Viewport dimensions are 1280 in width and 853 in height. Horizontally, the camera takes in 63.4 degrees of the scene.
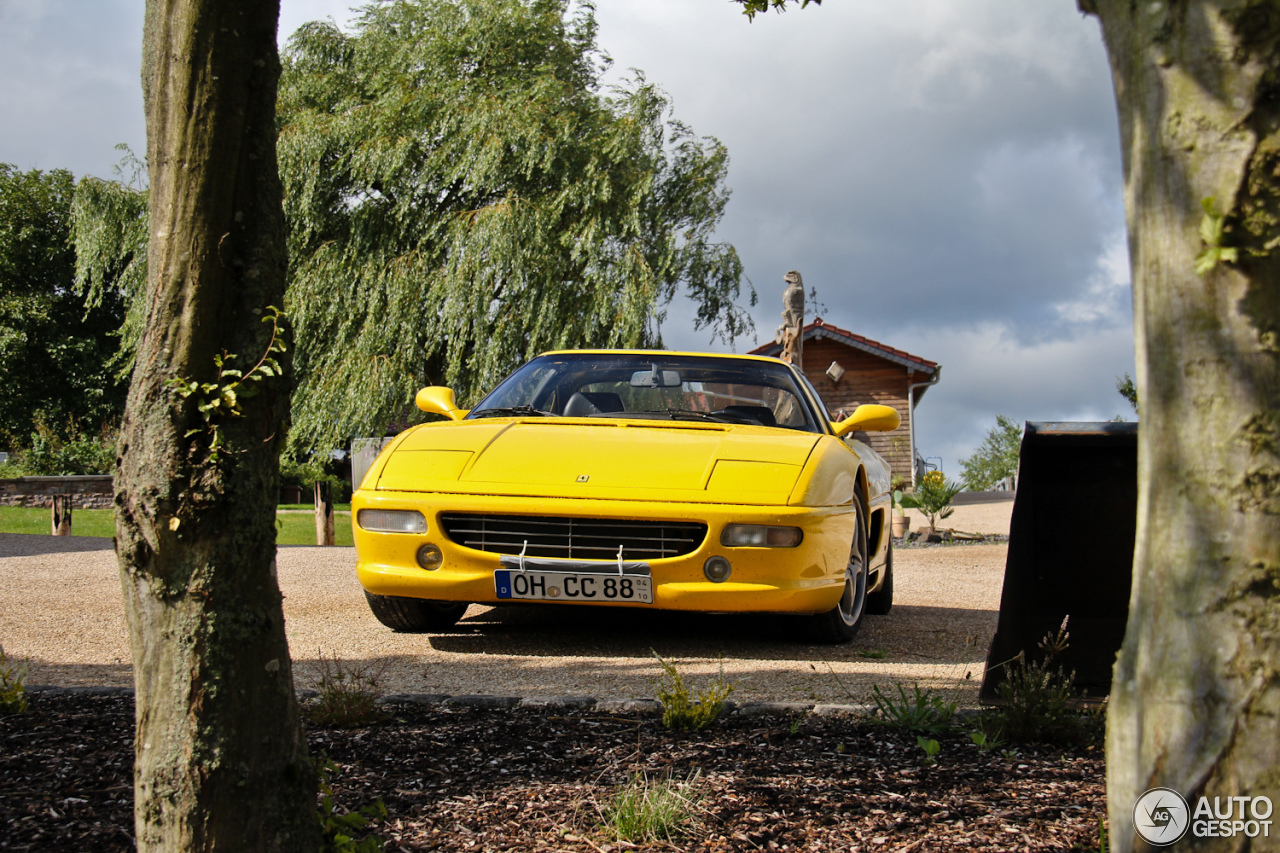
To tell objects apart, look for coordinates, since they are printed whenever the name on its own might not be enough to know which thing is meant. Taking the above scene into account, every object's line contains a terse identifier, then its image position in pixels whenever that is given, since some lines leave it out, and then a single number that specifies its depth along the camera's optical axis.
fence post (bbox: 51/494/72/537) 14.08
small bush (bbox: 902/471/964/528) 14.64
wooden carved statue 15.78
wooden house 28.56
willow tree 16.02
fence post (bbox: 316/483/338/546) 12.95
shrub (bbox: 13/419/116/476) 26.55
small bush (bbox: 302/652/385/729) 3.14
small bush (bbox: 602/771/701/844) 2.14
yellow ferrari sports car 4.28
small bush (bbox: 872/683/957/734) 3.02
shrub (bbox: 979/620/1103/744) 2.89
